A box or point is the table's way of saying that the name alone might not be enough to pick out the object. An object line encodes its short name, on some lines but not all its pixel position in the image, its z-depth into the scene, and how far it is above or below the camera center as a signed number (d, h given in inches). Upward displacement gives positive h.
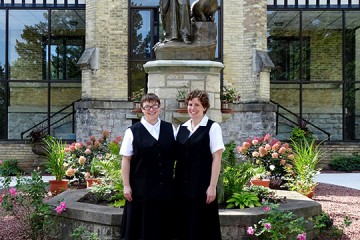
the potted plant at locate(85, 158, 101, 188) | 345.2 -41.5
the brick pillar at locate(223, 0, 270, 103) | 623.2 +97.6
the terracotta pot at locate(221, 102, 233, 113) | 312.2 +9.2
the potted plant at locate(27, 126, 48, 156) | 634.8 -26.3
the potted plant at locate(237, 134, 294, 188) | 411.2 -29.1
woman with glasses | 186.5 -20.1
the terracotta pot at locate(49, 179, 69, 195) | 390.6 -50.4
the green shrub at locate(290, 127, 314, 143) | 624.4 -13.8
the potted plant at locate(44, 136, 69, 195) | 392.5 -37.9
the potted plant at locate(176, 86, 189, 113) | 282.4 +14.5
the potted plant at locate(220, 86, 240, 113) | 313.1 +14.6
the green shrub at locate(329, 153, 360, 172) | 657.6 -52.1
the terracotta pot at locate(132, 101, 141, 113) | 304.2 +9.2
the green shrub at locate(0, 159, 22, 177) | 618.4 -57.2
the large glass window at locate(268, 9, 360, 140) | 725.9 +82.4
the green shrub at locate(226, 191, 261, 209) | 247.9 -38.7
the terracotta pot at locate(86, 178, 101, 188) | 377.5 -44.7
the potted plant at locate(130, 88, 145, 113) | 331.9 +16.1
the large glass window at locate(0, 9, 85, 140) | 703.1 +75.9
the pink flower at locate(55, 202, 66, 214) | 234.4 -40.3
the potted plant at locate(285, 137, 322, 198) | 370.9 -38.3
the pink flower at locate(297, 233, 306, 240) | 207.3 -46.8
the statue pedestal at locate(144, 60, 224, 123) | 292.2 +26.2
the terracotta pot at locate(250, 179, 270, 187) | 385.1 -45.2
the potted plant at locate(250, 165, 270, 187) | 384.5 -44.6
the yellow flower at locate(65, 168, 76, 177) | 382.0 -38.3
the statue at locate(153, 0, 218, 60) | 296.5 +52.3
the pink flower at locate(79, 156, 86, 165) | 402.9 -30.3
